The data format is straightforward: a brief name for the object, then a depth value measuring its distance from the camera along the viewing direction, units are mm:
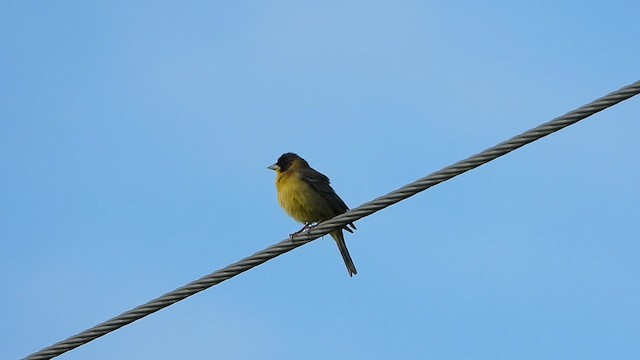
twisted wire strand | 13125
